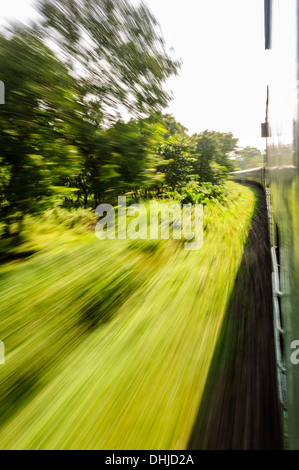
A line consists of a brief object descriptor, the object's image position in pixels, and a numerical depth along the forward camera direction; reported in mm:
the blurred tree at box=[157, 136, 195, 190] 10821
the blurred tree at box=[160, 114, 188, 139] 19050
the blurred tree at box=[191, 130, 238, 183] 15125
